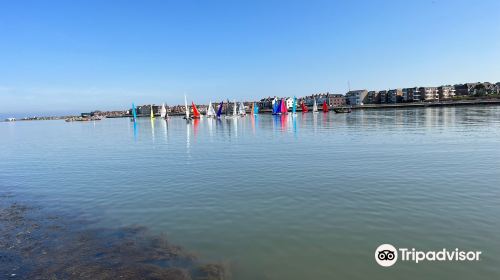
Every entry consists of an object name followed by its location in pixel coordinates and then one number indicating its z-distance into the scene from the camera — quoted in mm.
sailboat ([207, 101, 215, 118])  163625
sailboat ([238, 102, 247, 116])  168038
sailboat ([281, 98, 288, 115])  164762
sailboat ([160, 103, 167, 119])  173875
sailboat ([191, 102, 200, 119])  161650
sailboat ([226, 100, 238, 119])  161300
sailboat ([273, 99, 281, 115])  166375
